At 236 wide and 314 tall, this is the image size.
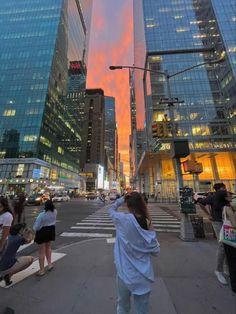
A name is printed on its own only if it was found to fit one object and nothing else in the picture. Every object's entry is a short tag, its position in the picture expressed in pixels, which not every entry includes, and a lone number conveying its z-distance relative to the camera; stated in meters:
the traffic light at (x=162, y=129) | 6.94
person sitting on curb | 2.79
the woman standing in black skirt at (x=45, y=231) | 3.44
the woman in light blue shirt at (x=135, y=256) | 1.57
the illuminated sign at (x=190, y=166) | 6.34
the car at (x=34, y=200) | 22.36
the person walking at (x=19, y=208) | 5.05
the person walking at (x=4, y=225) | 2.74
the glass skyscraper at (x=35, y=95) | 45.80
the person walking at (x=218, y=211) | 3.24
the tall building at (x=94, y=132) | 118.42
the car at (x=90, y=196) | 42.80
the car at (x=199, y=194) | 22.71
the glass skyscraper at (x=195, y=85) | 35.73
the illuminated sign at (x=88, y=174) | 104.50
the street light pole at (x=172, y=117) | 6.37
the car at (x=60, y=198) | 30.74
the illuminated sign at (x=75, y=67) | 80.99
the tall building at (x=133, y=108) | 108.17
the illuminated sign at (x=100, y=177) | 107.40
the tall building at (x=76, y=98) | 74.30
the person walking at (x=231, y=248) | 2.65
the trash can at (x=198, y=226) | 6.12
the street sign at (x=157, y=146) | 8.76
